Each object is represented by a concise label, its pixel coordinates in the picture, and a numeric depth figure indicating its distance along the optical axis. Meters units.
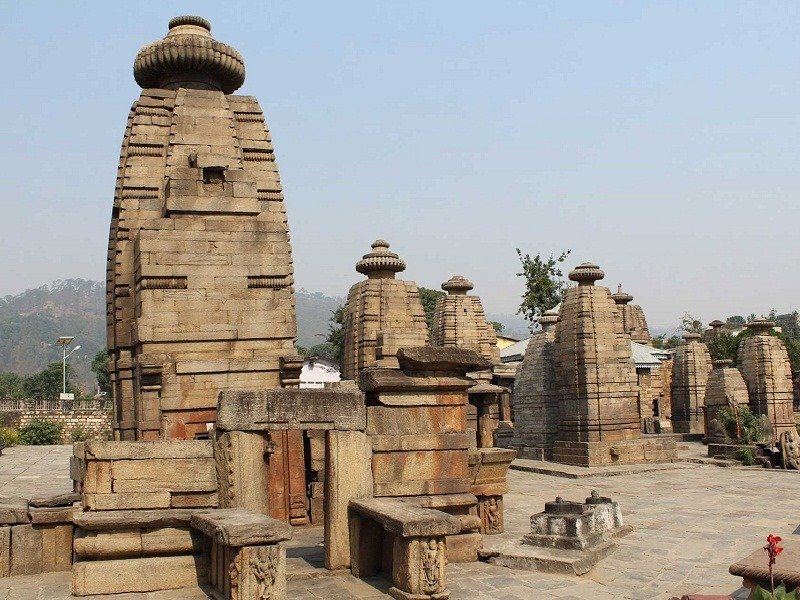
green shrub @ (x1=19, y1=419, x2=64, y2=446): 36.72
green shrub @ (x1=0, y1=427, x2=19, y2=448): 33.91
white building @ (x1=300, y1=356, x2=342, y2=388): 56.94
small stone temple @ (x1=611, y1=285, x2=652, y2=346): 39.63
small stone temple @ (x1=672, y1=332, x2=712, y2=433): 33.69
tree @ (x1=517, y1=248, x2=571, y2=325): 41.31
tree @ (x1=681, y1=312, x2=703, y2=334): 65.31
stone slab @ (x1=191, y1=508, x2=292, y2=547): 6.49
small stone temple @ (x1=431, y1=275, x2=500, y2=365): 25.83
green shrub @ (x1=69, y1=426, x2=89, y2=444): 40.07
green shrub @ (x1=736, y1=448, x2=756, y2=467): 22.12
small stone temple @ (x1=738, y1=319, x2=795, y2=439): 29.72
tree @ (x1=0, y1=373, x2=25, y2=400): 93.68
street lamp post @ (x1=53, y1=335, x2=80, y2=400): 50.25
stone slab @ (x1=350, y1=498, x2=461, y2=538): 7.00
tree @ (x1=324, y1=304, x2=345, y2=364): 52.94
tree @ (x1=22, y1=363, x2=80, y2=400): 86.56
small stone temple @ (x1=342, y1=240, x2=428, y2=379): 19.28
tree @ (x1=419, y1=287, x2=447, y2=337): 64.27
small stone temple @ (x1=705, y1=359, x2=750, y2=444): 28.50
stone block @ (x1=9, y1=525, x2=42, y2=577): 8.21
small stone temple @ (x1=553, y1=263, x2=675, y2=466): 21.44
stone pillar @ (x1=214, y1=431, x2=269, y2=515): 8.09
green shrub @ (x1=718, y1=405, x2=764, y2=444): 23.73
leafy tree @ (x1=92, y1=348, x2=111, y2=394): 80.36
